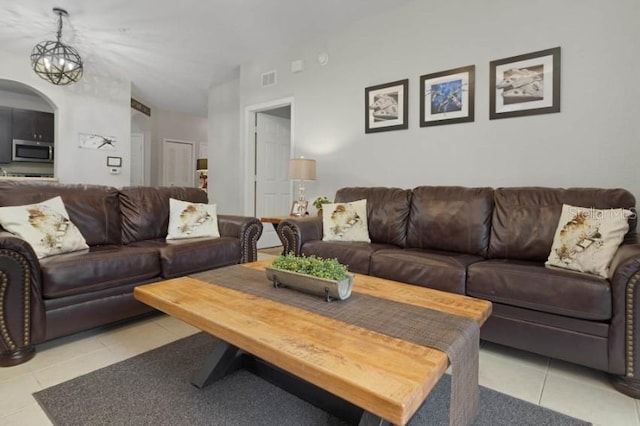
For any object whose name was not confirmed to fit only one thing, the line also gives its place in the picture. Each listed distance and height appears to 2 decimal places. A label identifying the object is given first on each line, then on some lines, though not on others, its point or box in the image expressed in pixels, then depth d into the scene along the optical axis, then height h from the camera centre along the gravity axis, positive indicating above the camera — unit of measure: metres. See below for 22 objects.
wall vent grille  4.79 +1.77
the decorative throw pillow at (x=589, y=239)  1.88 -0.18
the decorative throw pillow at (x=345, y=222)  3.01 -0.15
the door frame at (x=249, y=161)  5.18 +0.65
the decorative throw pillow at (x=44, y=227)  2.11 -0.16
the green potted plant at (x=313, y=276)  1.47 -0.32
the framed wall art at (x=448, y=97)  3.17 +1.05
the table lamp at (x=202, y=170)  8.03 +0.79
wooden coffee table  0.83 -0.43
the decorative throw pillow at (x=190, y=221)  2.96 -0.16
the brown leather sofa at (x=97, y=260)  1.78 -0.37
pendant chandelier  3.71 +1.54
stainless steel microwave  5.73 +0.86
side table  3.74 -0.17
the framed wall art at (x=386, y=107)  3.58 +1.06
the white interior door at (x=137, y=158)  7.63 +1.00
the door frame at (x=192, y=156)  8.18 +1.19
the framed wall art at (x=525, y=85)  2.76 +1.02
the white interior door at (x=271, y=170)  5.30 +0.55
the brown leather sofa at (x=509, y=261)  1.65 -0.36
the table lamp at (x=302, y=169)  3.95 +0.41
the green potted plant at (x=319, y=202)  3.88 +0.03
